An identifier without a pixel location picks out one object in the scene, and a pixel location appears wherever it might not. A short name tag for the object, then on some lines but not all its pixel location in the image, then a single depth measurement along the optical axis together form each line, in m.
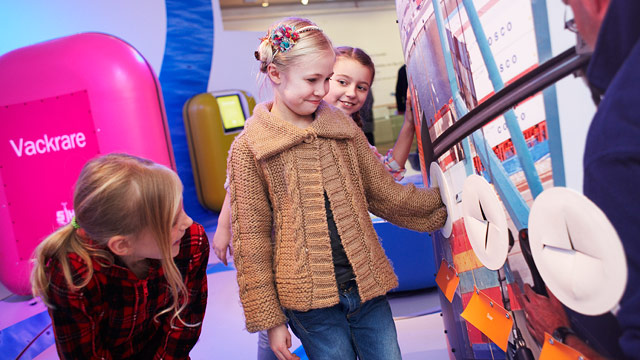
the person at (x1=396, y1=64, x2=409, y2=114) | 4.72
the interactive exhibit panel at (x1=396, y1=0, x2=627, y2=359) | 0.69
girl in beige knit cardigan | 1.22
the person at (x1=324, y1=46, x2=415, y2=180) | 1.65
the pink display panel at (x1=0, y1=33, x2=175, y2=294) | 2.88
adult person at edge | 0.58
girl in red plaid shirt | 1.18
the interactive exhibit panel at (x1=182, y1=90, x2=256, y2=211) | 5.12
